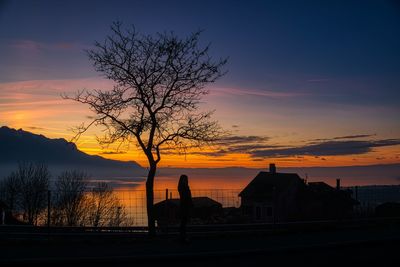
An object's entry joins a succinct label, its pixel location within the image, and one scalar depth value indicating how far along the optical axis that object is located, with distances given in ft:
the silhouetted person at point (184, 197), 40.83
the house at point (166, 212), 52.44
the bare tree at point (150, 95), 49.34
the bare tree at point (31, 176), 192.85
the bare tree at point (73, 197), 112.68
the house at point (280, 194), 160.23
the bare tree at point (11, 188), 161.35
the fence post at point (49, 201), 45.06
